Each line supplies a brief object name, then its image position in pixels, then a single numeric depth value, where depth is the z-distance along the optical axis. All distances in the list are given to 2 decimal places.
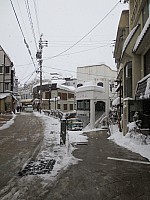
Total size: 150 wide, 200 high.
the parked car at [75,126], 22.03
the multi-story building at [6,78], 41.16
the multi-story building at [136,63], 11.11
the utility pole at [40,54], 37.02
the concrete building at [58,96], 50.41
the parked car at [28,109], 50.08
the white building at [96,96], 33.69
